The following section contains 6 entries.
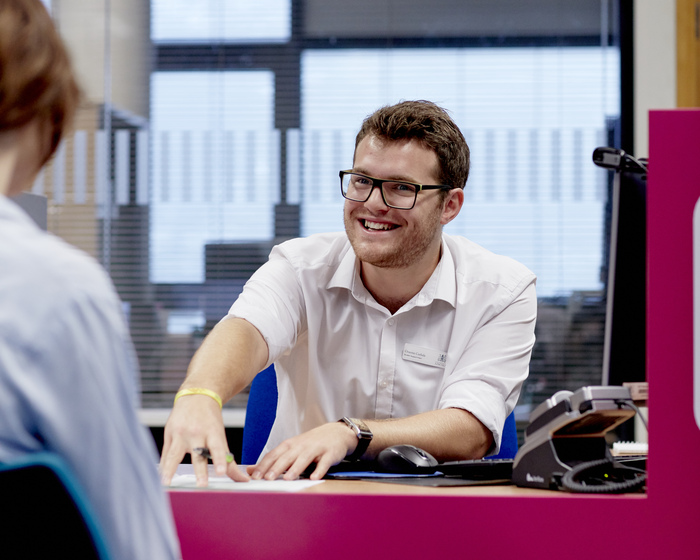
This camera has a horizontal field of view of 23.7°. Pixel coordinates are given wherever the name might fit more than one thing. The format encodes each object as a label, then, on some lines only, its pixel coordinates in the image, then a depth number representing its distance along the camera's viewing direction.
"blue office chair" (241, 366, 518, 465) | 2.32
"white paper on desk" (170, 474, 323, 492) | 1.78
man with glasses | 2.29
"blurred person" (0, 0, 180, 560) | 1.16
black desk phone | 1.76
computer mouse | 1.91
